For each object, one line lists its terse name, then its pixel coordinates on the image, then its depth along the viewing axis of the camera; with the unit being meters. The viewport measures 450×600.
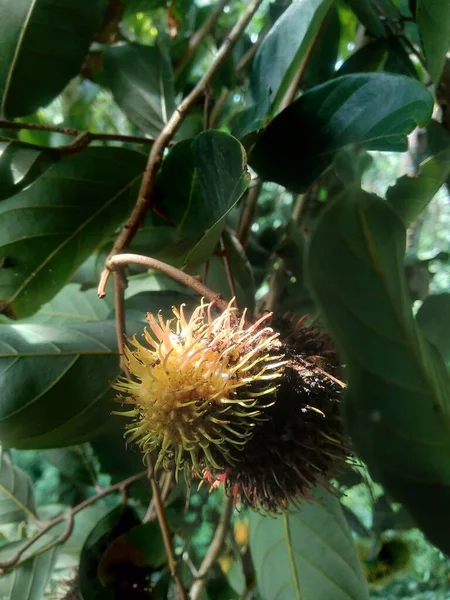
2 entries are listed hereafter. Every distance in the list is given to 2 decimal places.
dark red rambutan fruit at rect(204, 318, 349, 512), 0.15
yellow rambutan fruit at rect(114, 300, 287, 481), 0.15
